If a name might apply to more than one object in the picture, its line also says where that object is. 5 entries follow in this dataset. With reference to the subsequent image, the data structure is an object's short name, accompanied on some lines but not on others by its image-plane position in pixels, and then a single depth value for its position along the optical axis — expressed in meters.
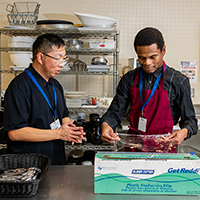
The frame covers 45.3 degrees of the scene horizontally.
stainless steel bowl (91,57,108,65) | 3.00
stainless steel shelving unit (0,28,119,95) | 2.95
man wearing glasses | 1.55
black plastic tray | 1.28
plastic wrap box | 1.02
